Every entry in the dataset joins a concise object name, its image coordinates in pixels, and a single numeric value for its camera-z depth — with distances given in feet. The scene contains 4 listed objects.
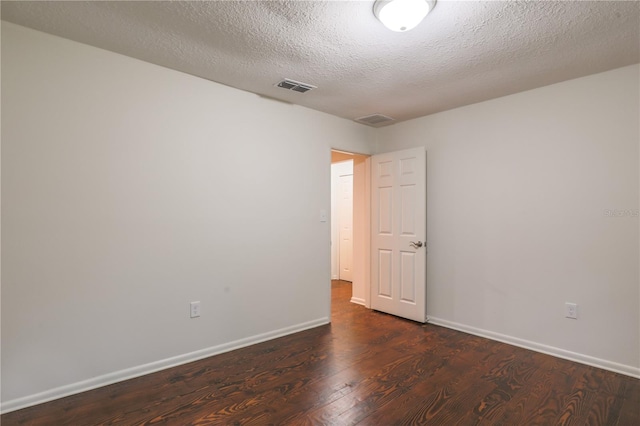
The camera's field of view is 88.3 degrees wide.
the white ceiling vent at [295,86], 9.56
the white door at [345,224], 20.57
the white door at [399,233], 12.39
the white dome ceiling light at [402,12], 5.80
